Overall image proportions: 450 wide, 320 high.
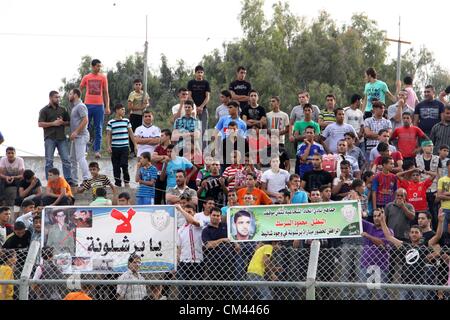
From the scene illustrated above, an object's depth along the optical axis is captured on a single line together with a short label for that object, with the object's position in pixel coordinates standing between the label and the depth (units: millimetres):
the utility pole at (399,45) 49703
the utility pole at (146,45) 41891
